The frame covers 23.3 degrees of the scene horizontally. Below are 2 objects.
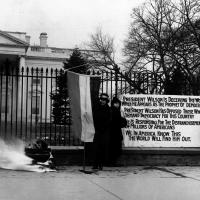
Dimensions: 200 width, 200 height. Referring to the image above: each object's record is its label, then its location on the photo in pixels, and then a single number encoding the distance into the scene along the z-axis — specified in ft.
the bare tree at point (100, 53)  143.71
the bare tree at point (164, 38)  105.09
